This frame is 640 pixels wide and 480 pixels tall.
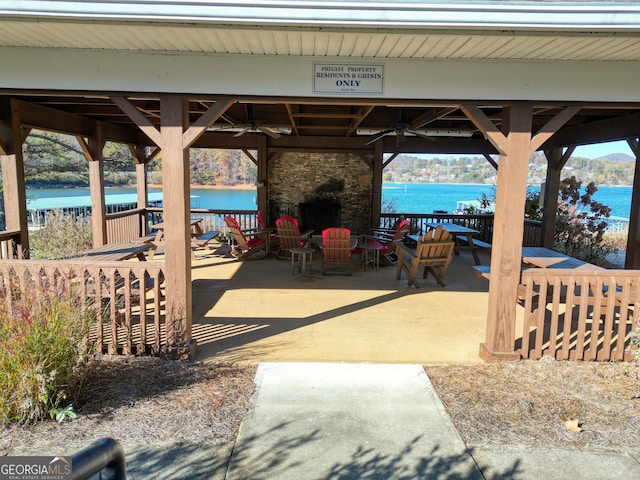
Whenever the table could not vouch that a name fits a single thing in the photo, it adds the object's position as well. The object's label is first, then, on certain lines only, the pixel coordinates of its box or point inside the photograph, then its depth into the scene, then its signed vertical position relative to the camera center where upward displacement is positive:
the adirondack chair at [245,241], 8.50 -1.21
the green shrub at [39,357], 2.71 -1.17
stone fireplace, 11.19 -0.07
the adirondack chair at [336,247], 7.23 -1.07
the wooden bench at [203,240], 8.52 -1.14
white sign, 3.73 +0.92
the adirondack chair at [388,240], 8.33 -1.12
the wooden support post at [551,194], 9.02 -0.13
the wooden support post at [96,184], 7.98 -0.07
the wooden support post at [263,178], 10.72 +0.12
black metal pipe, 0.98 -0.68
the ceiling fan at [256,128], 8.02 +1.03
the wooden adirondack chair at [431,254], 6.54 -1.08
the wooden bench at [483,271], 4.72 -1.01
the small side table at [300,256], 7.45 -1.33
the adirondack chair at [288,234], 8.23 -0.97
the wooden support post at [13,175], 4.99 +0.05
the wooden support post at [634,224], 6.58 -0.54
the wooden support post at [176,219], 3.73 -0.34
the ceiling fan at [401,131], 7.48 +0.99
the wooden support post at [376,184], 10.84 +0.02
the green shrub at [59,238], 7.93 -1.12
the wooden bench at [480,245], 8.67 -1.19
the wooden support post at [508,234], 3.78 -0.43
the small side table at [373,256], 7.87 -1.36
